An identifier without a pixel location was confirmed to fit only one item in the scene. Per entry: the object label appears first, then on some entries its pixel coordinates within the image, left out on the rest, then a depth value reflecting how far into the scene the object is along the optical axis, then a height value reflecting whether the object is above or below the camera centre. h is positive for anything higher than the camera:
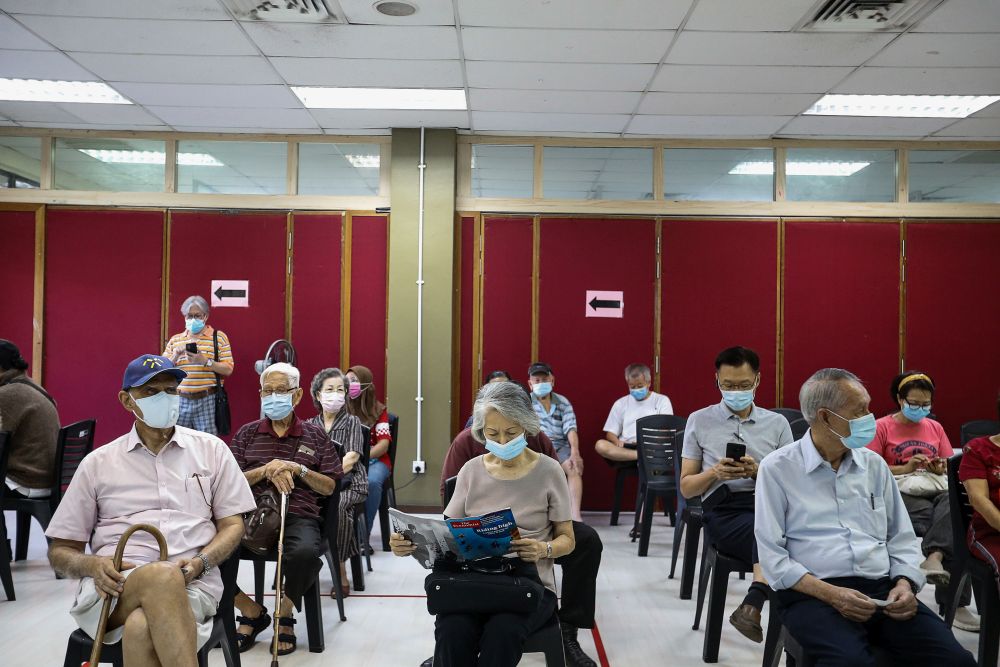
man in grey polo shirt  3.60 -0.55
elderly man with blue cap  2.50 -0.68
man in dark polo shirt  3.69 -0.69
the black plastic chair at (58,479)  4.75 -0.95
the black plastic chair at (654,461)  5.71 -0.91
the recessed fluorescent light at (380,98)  6.19 +1.84
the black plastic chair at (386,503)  5.80 -1.27
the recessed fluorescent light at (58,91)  6.14 +1.83
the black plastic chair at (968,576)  3.23 -1.02
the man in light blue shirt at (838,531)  2.57 -0.66
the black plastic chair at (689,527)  4.45 -1.08
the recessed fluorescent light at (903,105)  6.18 +1.84
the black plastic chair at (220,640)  2.55 -1.04
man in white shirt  6.84 -0.62
